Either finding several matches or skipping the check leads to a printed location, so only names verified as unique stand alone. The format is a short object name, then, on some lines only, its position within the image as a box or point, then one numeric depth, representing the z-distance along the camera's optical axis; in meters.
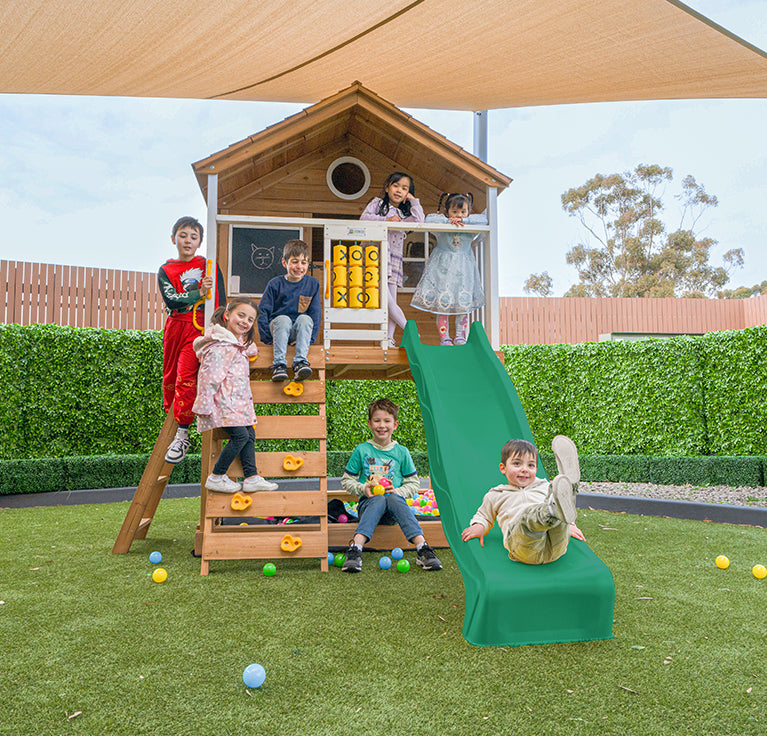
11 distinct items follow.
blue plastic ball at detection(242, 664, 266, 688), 2.57
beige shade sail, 5.47
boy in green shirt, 4.84
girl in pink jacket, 4.86
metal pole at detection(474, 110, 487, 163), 11.05
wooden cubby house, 4.84
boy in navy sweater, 5.58
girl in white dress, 6.39
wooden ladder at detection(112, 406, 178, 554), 5.32
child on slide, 2.98
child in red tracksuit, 5.42
